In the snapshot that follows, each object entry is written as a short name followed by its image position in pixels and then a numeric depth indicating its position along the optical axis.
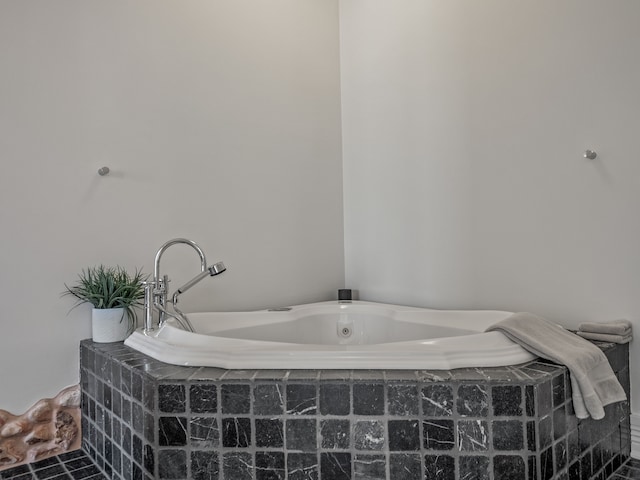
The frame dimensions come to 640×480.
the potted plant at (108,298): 1.86
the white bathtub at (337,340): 1.36
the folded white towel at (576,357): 1.36
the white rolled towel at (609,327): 1.72
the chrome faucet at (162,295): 1.85
